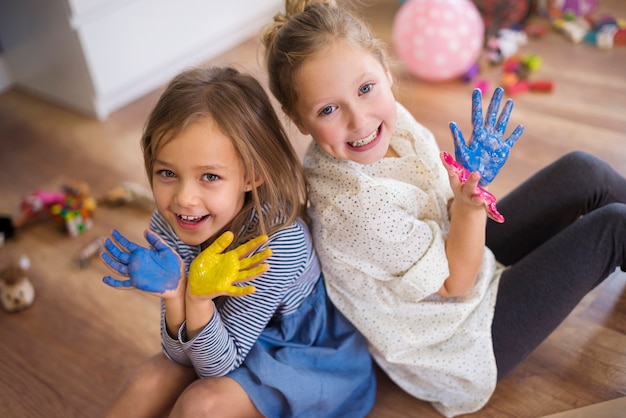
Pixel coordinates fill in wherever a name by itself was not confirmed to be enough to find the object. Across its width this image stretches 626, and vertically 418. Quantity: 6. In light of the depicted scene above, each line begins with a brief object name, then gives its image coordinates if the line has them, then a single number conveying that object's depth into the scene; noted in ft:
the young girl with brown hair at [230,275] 3.38
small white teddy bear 5.42
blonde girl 3.54
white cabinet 7.29
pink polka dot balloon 7.10
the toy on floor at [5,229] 6.17
